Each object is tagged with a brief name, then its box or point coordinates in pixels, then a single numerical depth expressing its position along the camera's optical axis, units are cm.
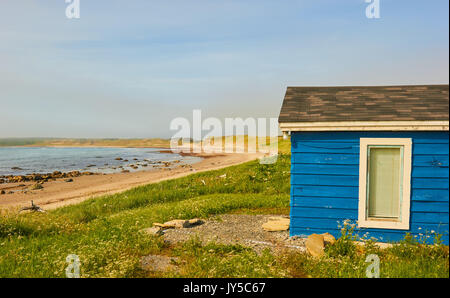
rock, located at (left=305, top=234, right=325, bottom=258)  661
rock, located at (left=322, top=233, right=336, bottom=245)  716
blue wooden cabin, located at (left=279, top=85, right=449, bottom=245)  712
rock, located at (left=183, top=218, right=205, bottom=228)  950
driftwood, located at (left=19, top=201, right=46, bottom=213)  1261
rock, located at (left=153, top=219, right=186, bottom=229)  940
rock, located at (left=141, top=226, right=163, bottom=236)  837
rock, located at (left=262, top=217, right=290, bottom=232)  888
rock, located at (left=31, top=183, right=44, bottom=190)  2377
